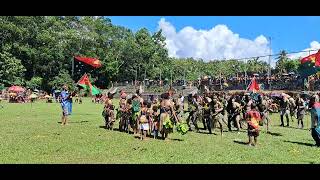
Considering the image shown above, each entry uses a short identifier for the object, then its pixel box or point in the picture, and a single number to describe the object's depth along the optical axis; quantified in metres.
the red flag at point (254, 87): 29.35
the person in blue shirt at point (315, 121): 14.84
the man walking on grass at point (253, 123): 14.86
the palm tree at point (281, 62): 73.00
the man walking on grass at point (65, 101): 20.04
